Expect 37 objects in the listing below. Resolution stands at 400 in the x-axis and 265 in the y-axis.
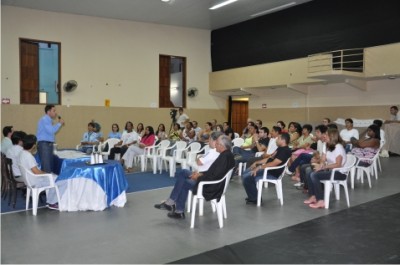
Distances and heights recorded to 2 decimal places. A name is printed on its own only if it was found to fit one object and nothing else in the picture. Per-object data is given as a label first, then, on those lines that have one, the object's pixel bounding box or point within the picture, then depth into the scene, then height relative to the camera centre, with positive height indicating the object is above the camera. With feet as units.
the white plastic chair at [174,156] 24.14 -2.60
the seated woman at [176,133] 30.58 -1.35
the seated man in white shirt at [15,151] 17.62 -1.67
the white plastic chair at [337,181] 16.02 -2.75
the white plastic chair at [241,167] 23.88 -3.22
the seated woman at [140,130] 31.61 -1.09
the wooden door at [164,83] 45.37 +4.35
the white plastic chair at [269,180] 16.44 -2.93
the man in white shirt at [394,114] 32.94 +0.48
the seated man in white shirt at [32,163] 15.12 -1.91
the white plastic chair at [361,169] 20.40 -2.90
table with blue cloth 15.46 -2.98
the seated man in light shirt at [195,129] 32.05 -0.98
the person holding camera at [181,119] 40.16 -0.13
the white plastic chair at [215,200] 13.23 -2.94
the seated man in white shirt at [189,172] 14.48 -2.13
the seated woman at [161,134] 30.71 -1.38
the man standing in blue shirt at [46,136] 17.80 -0.93
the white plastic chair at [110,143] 28.86 -2.03
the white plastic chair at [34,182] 14.98 -2.73
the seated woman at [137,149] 26.84 -2.31
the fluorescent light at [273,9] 38.26 +11.86
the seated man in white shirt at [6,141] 19.73 -1.33
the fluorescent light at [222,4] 36.35 +11.55
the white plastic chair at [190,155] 22.92 -2.39
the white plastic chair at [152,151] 26.15 -2.44
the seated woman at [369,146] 20.63 -1.56
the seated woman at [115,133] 30.68 -1.32
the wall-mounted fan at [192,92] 47.60 +3.37
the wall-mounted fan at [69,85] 38.42 +3.33
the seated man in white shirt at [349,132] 25.73 -0.94
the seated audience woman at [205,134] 27.32 -1.29
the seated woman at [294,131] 23.82 -0.83
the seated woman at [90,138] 29.84 -1.76
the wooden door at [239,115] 51.67 +0.47
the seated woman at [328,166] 16.03 -2.07
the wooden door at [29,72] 36.68 +4.50
